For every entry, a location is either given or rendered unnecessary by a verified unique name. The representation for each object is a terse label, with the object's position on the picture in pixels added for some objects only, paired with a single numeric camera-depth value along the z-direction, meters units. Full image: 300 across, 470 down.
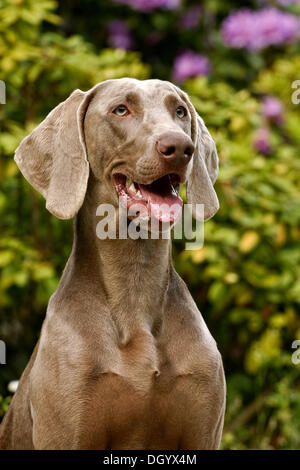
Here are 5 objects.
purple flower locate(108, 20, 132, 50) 7.04
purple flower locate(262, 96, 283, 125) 6.01
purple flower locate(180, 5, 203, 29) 7.28
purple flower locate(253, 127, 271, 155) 5.78
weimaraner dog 3.10
